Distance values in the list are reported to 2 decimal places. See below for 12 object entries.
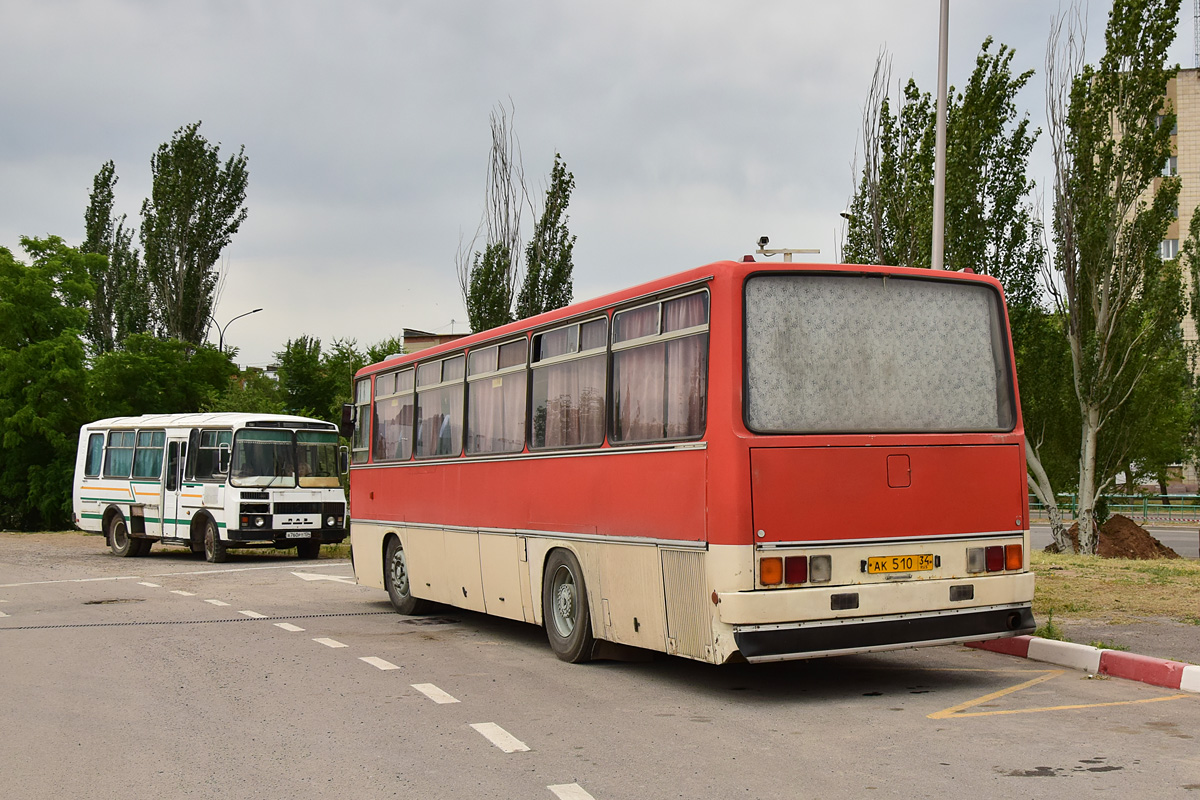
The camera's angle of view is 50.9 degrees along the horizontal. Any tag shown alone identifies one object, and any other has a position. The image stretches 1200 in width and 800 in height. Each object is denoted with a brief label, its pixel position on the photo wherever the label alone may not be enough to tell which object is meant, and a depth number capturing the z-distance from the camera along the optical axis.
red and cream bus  8.61
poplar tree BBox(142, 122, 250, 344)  49.66
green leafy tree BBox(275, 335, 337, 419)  50.22
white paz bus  25.02
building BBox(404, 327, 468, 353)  85.81
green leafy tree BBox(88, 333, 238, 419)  41.41
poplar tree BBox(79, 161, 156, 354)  52.31
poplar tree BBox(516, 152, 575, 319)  36.88
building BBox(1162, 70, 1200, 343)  71.44
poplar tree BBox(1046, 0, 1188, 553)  26.34
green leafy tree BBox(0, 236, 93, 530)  42.12
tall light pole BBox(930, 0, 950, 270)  16.78
